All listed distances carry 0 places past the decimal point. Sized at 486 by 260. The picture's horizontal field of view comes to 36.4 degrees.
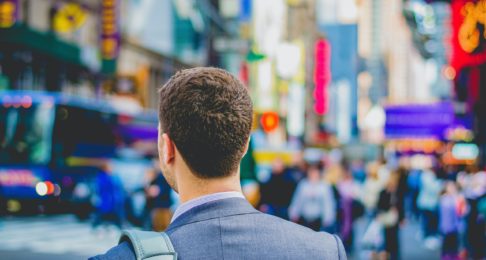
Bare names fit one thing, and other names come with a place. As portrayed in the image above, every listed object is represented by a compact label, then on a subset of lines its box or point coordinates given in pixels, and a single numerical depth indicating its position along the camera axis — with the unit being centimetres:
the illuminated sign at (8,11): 2375
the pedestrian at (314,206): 1217
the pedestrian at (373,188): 1354
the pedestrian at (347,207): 1504
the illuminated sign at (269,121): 2556
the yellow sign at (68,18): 3089
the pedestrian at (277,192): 1278
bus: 1969
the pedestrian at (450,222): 1449
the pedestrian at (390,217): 1280
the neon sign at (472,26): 1430
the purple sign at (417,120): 3088
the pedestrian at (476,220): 1292
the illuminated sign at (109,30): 3078
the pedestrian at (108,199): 1614
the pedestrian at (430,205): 1716
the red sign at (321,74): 5672
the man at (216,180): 198
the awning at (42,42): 2572
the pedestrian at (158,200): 958
